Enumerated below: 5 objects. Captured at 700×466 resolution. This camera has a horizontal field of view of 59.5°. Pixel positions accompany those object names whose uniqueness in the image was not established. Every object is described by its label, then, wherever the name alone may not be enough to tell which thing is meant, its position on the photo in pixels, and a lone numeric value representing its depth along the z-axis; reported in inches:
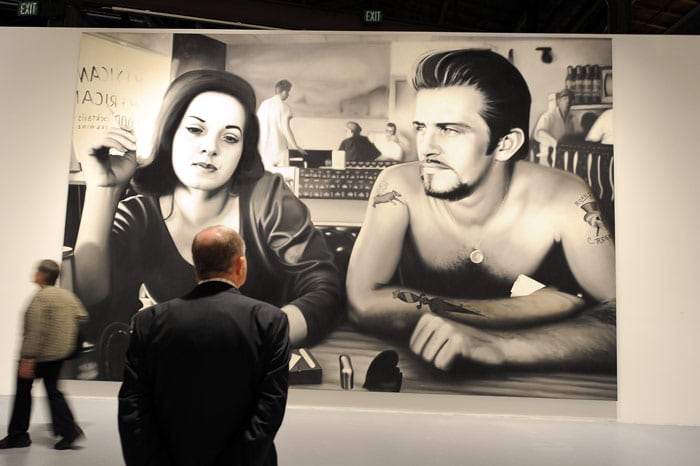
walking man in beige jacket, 152.1
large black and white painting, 230.5
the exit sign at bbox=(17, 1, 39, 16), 302.7
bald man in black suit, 68.8
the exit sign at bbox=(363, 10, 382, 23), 295.0
